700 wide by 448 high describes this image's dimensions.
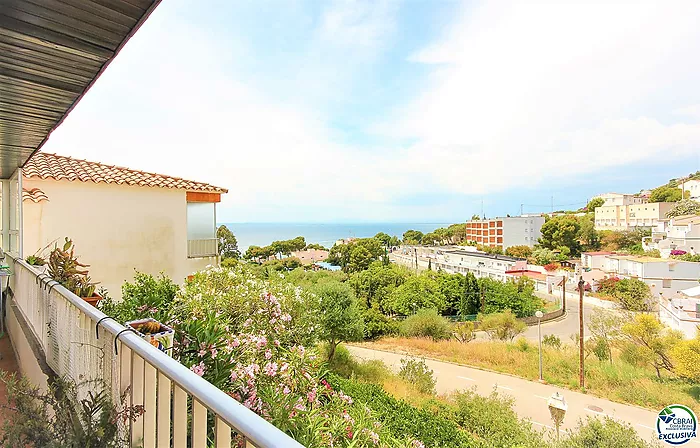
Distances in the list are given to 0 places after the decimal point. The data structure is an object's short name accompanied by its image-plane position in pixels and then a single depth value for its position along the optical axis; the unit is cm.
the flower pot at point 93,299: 236
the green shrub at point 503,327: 1647
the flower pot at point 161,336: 167
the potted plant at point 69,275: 240
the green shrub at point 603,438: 509
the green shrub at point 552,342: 1437
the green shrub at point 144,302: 259
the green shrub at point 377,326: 1728
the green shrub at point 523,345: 1346
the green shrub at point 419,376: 895
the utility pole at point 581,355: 1062
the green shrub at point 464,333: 1569
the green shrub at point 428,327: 1623
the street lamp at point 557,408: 684
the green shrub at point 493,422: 607
